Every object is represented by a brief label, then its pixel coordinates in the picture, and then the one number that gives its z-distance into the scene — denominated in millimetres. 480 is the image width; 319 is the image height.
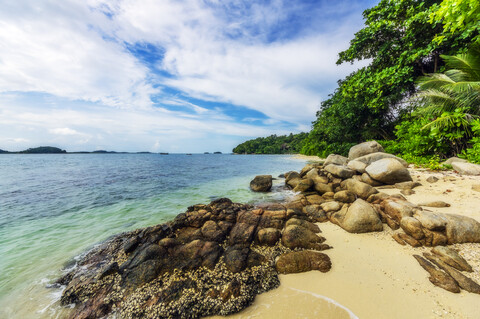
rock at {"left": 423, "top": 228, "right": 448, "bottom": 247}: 3611
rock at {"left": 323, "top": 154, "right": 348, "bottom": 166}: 13266
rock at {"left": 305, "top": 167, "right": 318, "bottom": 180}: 9694
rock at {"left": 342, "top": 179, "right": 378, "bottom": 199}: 6327
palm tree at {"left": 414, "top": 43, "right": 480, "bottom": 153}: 8523
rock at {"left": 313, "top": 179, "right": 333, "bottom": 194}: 8188
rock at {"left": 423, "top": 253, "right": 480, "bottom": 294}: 2602
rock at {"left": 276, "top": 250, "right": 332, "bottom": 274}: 3382
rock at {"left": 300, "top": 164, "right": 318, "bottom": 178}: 12191
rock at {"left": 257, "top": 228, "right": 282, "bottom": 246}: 4233
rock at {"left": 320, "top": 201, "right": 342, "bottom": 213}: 5636
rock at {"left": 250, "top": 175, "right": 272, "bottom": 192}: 10809
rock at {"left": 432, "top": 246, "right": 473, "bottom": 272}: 2995
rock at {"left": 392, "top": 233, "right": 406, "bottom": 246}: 3864
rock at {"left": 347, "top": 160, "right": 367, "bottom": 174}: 9117
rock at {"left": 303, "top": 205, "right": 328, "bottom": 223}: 5456
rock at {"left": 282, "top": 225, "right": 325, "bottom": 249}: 4078
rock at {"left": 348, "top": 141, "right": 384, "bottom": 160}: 11867
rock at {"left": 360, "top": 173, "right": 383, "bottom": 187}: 7945
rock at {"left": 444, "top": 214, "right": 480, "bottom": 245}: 3570
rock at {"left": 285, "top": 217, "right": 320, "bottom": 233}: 4738
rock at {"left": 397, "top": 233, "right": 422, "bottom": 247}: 3727
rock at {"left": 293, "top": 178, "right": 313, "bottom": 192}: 8953
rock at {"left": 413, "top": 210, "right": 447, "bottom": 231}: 3703
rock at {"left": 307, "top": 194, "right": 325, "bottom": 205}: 6895
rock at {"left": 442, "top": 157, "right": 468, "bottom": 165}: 8117
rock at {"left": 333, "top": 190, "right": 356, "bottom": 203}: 6293
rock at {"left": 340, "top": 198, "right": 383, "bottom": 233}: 4453
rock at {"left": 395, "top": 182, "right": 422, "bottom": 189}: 6866
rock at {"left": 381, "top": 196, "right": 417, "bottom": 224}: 4304
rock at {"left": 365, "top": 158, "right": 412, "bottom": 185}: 7455
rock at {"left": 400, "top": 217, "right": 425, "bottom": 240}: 3771
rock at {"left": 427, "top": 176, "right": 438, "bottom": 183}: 6977
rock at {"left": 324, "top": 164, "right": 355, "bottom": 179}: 9078
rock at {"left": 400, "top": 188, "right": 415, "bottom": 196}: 6262
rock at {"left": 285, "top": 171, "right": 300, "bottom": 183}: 12077
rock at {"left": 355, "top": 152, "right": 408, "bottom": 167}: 9562
